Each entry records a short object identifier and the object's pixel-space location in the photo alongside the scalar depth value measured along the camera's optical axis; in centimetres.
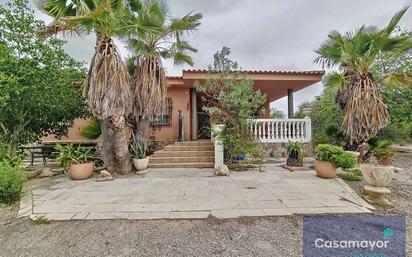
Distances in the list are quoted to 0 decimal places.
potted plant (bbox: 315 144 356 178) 594
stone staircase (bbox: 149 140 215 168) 818
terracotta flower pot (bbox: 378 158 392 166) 786
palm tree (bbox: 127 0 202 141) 723
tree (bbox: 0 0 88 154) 630
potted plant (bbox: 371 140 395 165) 772
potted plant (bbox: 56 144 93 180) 672
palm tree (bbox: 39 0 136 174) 603
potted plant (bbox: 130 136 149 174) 743
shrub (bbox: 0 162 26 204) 468
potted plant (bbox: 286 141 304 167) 770
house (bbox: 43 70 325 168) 871
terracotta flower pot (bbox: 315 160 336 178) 615
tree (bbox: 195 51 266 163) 740
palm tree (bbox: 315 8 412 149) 677
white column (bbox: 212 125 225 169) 756
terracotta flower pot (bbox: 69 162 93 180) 670
